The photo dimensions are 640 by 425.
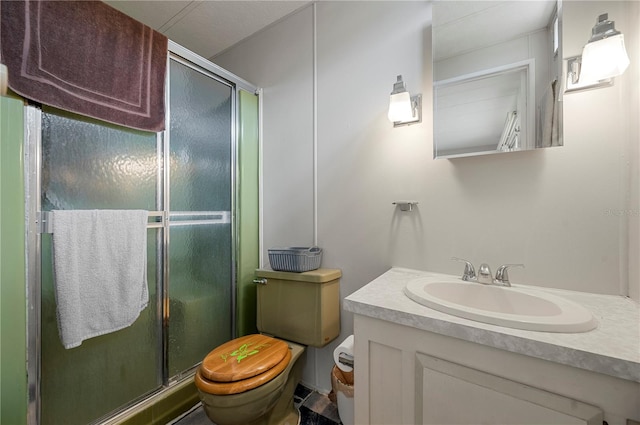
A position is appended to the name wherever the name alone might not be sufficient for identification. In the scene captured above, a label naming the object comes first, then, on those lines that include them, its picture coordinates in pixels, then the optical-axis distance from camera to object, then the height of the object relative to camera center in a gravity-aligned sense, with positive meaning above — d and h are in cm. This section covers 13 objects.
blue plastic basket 141 -27
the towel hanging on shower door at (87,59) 93 +64
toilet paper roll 111 -62
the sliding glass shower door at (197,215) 144 -2
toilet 103 -68
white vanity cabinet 56 -43
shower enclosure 103 -9
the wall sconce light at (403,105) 121 +51
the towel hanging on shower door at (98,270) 101 -26
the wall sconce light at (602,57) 82 +52
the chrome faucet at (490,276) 101 -26
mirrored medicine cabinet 97 +57
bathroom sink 65 -30
